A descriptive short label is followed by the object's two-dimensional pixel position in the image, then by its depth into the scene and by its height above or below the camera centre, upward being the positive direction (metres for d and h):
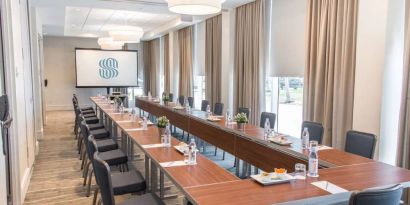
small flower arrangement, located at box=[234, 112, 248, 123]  4.40 -0.57
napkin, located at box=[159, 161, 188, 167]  2.65 -0.73
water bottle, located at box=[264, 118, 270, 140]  3.89 -0.64
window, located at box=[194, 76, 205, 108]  9.72 -0.34
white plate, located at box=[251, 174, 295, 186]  2.17 -0.71
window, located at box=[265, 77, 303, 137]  5.89 -0.47
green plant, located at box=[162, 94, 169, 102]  7.70 -0.52
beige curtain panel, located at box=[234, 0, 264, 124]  6.40 +0.43
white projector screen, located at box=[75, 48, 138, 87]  12.81 +0.36
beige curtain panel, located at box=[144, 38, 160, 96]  13.13 +0.50
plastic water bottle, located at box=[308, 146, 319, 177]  2.38 -0.66
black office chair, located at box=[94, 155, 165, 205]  2.14 -0.73
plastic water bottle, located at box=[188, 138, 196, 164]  2.75 -0.66
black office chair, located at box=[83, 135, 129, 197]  3.81 -0.98
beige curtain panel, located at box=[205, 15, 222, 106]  7.91 +0.49
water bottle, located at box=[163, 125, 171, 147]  3.33 -0.65
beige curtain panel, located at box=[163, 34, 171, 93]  11.55 +0.31
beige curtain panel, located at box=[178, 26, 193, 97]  9.77 +0.49
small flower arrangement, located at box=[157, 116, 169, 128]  3.73 -0.54
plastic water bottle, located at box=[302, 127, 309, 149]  3.29 -0.63
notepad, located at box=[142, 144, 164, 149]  3.25 -0.71
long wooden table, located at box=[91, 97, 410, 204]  1.99 -0.73
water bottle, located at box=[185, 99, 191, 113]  6.43 -0.64
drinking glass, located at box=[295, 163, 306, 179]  2.41 -0.71
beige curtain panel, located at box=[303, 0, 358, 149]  4.34 +0.18
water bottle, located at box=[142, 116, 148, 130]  4.27 -0.64
